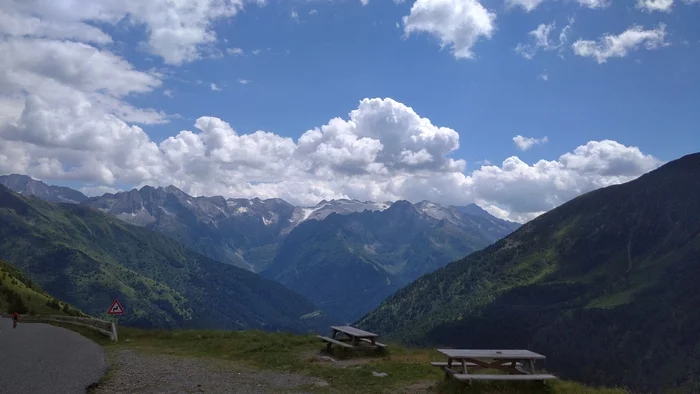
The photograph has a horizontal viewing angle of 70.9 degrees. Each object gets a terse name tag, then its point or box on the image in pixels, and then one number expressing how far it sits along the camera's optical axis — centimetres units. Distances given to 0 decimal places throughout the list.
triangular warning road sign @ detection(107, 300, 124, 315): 3662
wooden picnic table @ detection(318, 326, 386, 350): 2777
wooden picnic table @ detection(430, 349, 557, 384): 1709
